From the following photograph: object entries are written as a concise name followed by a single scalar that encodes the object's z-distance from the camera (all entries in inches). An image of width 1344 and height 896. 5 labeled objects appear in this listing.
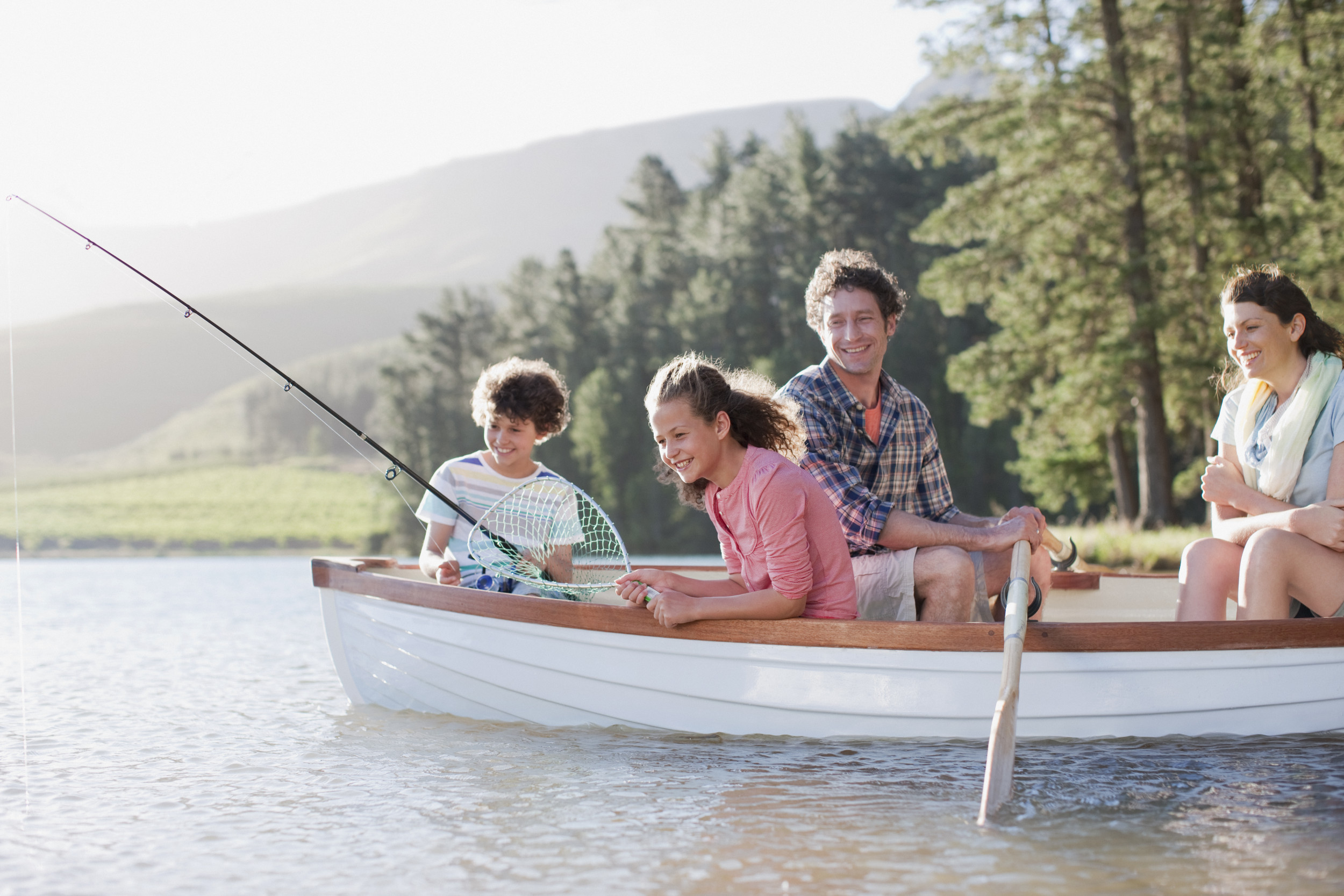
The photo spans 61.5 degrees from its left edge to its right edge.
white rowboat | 140.3
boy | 175.0
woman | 140.2
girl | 130.0
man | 148.2
